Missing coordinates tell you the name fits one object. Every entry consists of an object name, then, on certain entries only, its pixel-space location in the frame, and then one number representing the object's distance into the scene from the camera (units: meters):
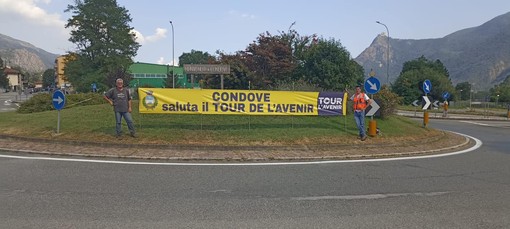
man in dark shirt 11.40
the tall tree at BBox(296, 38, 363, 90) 43.28
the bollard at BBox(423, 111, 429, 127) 15.80
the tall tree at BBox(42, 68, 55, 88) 139.01
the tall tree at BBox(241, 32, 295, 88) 46.69
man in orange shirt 12.69
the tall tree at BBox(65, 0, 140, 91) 52.28
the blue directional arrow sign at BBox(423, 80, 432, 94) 16.41
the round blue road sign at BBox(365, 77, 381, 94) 13.40
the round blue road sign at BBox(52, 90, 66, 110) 12.54
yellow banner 12.66
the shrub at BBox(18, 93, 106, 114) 20.30
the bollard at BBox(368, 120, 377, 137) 13.12
